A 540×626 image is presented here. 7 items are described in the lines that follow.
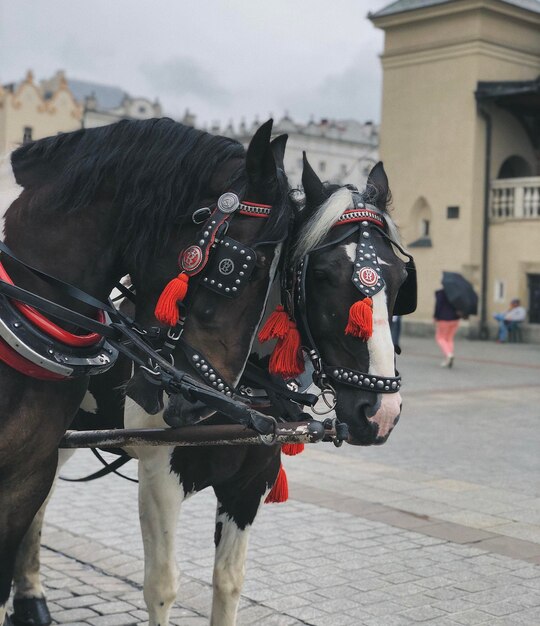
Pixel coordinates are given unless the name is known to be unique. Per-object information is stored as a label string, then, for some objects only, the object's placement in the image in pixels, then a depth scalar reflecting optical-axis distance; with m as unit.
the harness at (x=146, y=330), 2.54
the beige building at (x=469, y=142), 23.53
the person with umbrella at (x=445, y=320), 15.63
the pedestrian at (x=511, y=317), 22.47
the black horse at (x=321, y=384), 2.76
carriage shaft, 2.79
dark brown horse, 2.66
